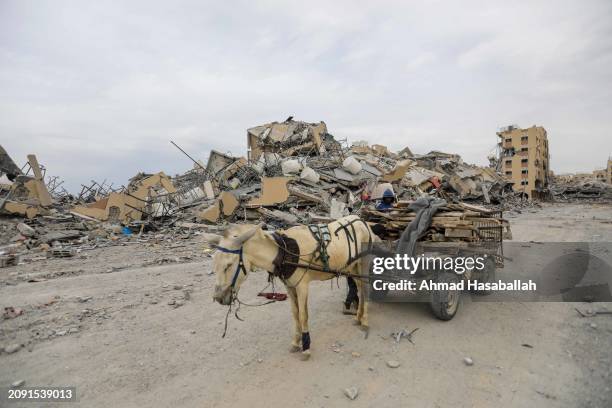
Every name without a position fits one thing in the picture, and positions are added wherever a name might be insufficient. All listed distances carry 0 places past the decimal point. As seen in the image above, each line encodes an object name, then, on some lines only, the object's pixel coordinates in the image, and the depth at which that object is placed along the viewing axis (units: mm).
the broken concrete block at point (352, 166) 21078
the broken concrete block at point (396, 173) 20891
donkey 3723
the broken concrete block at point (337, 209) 16234
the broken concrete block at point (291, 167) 19969
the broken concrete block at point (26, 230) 13710
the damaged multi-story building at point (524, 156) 48656
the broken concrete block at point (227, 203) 16934
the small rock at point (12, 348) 4617
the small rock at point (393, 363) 4168
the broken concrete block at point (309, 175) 19281
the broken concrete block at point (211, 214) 16625
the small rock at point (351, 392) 3605
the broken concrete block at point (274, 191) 16859
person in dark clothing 6785
